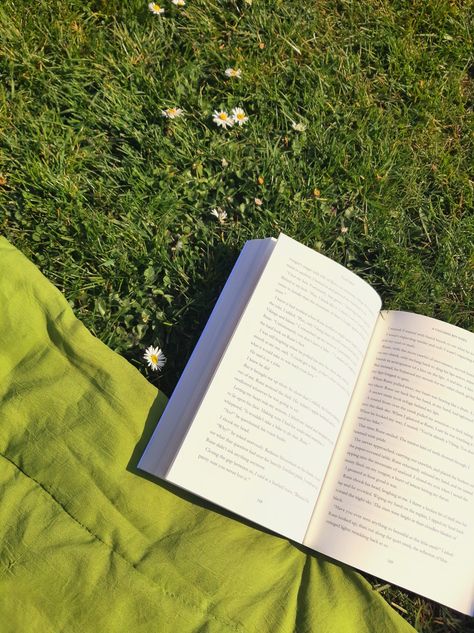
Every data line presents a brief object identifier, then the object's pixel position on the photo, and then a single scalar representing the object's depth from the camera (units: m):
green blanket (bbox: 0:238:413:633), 0.33
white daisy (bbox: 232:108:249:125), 0.54
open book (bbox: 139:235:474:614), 0.37
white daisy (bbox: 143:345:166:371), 0.45
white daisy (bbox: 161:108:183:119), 0.53
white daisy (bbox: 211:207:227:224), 0.50
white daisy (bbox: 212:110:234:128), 0.53
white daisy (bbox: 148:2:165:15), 0.55
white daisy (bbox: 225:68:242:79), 0.55
